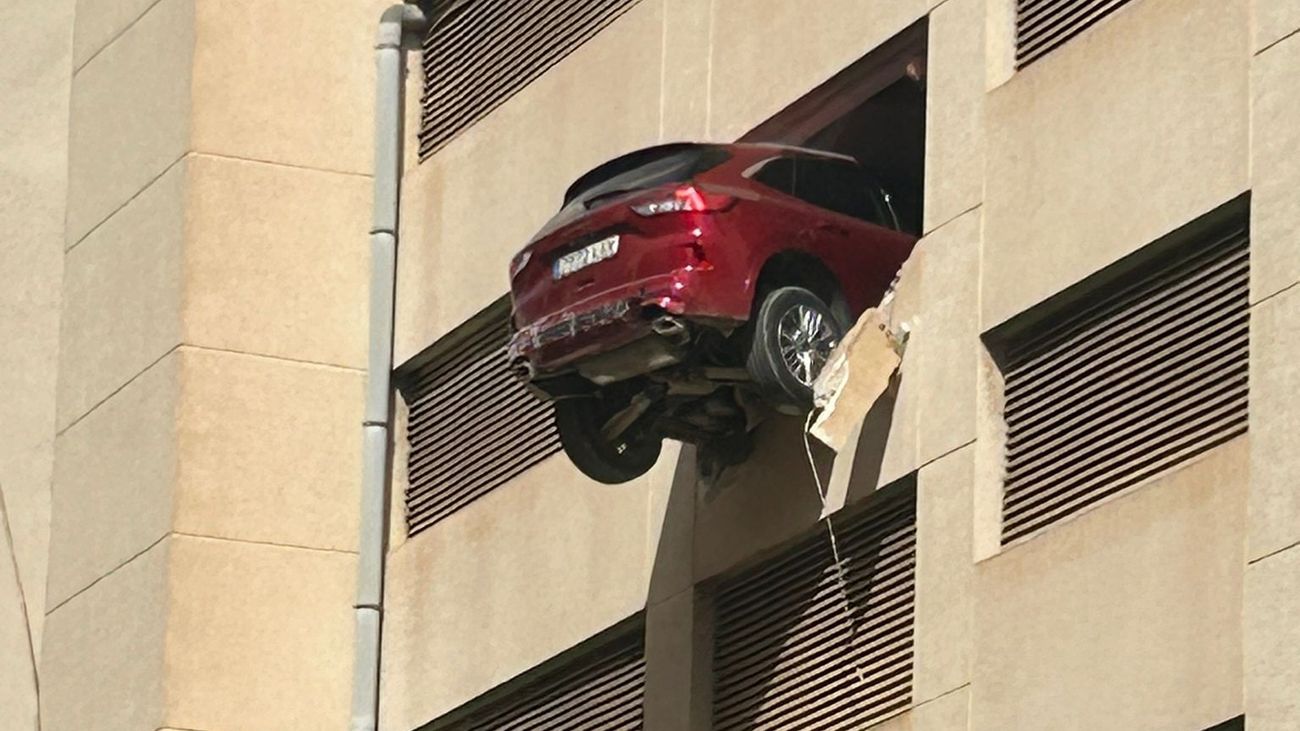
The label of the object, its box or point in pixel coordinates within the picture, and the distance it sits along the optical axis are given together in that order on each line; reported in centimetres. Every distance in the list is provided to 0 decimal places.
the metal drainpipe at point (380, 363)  2512
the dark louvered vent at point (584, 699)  2238
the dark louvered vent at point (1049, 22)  1928
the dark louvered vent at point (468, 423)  2428
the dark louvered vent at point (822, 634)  1973
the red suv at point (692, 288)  1939
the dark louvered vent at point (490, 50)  2461
